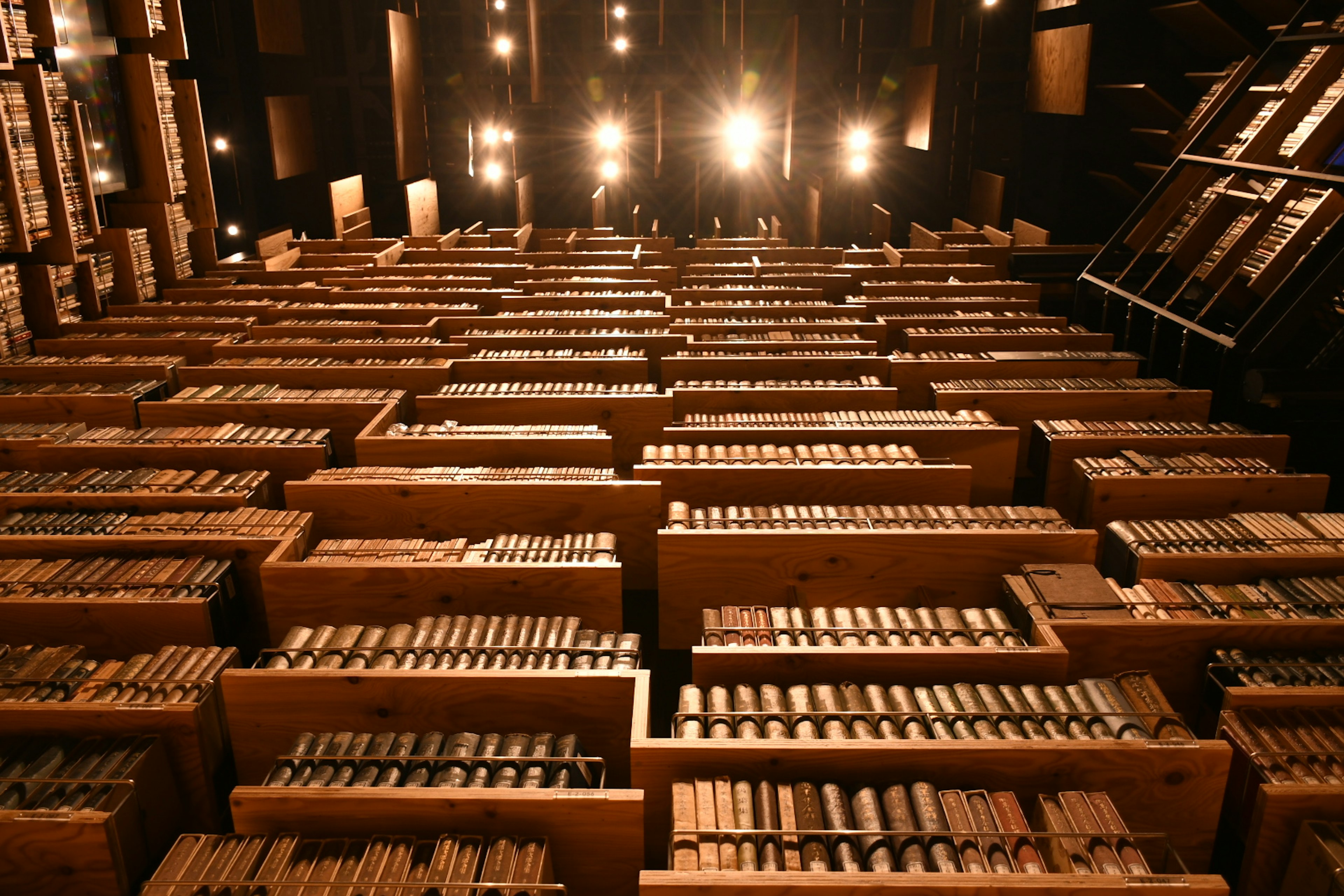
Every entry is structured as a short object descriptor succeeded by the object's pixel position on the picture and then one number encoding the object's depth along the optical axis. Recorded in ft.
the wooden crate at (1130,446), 13.83
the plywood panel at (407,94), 34.04
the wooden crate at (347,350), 18.13
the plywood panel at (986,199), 34.27
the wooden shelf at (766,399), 15.93
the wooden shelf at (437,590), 10.57
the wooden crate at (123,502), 12.66
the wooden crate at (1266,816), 7.42
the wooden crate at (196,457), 14.07
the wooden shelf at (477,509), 12.38
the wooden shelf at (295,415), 15.49
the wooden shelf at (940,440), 13.94
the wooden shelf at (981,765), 7.57
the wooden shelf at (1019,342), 18.92
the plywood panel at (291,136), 34.22
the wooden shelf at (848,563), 11.03
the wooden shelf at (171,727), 8.63
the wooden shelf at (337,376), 16.87
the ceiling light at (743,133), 39.42
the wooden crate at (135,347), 19.12
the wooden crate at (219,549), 11.35
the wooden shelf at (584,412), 15.52
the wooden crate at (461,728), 7.39
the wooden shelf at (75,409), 16.06
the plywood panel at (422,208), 33.45
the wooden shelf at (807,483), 12.73
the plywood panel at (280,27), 32.78
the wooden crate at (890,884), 6.27
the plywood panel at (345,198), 32.07
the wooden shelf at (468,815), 7.36
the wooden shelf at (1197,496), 12.66
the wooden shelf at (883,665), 8.93
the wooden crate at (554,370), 17.17
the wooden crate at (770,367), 17.31
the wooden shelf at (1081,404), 15.62
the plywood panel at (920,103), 34.30
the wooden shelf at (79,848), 7.43
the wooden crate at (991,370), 17.46
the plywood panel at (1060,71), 30.37
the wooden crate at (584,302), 21.54
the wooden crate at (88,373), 17.62
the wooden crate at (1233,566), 10.84
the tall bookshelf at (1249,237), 16.10
